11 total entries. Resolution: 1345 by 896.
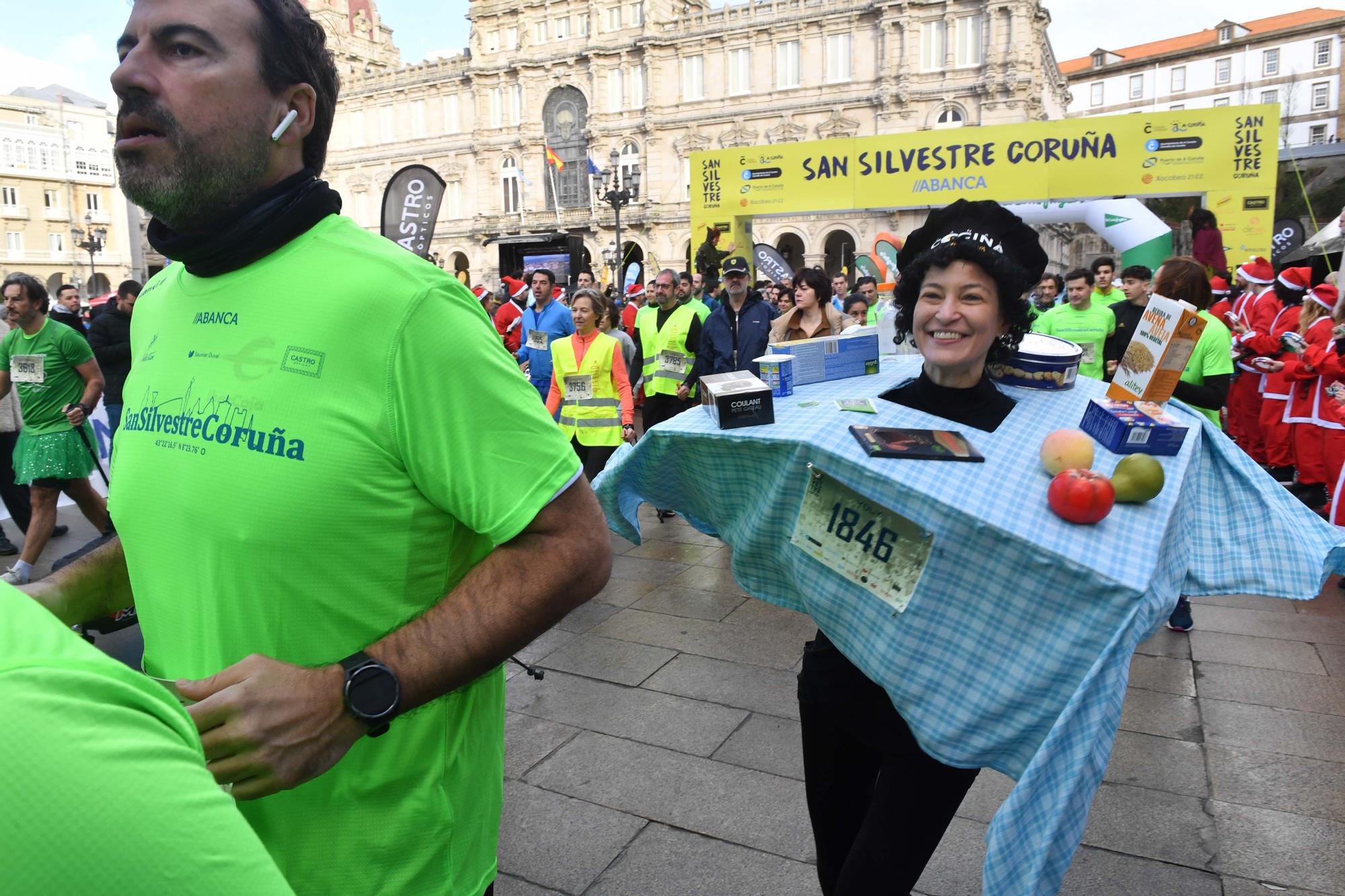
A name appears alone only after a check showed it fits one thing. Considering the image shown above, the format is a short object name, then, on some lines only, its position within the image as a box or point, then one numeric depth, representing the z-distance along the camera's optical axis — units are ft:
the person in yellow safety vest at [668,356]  27.14
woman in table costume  6.21
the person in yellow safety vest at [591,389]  23.84
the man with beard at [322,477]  3.94
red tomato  5.35
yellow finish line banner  43.88
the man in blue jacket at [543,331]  29.22
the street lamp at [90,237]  147.23
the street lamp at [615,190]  93.97
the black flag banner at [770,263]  53.78
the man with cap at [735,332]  26.11
